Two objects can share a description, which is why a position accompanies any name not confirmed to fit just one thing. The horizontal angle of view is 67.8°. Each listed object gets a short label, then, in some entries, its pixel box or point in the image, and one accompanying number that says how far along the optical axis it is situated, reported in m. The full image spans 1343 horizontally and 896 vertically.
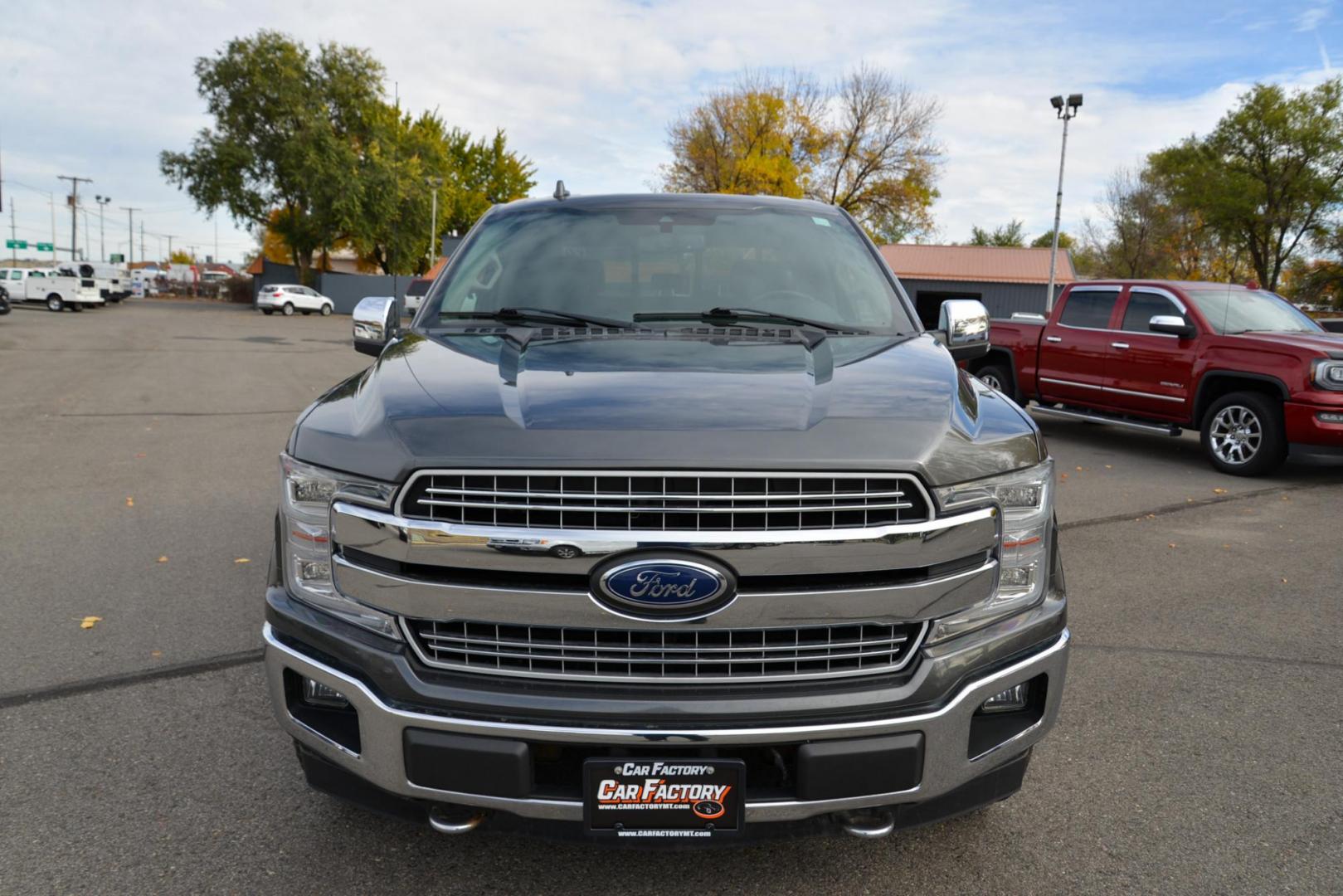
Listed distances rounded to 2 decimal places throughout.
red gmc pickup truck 9.00
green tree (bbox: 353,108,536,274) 51.12
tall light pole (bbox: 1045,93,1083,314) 30.76
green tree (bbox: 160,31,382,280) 49.97
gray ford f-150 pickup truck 2.06
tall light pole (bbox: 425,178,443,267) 52.38
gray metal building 47.81
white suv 48.69
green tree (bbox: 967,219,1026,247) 103.94
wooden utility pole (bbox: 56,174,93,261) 88.38
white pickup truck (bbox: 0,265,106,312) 41.72
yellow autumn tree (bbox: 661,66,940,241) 48.47
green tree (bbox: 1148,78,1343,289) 44.84
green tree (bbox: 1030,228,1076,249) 79.12
